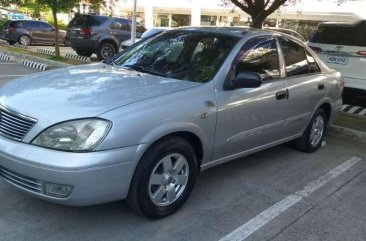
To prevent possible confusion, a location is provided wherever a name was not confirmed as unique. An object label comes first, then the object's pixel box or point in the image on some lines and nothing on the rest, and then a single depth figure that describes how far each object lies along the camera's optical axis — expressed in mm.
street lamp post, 13312
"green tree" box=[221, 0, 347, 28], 9938
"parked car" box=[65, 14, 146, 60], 16688
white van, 8344
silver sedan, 3248
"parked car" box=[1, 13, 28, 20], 36088
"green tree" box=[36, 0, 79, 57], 14969
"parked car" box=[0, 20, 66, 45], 22969
